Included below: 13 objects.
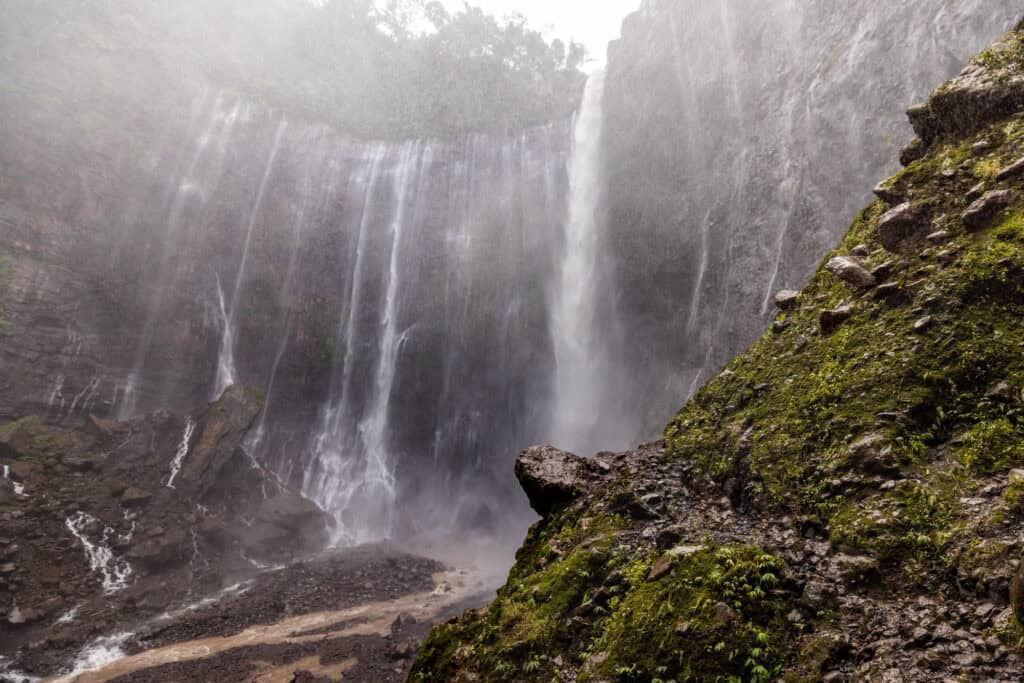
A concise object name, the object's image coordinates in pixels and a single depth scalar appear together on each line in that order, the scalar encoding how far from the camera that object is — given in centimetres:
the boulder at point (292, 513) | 2383
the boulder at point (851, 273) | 494
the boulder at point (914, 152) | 560
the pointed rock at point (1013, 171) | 429
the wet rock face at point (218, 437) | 2284
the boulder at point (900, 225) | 487
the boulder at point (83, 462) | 2020
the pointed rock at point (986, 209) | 425
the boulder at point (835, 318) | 491
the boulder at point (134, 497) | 2033
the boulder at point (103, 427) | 2205
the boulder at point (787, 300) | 589
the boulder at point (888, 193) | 532
